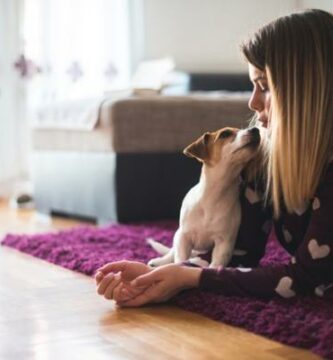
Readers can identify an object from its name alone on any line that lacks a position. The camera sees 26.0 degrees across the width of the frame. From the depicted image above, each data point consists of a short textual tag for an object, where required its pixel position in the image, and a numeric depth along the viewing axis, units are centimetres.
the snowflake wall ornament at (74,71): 412
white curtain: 404
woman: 132
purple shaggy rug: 117
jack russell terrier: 160
